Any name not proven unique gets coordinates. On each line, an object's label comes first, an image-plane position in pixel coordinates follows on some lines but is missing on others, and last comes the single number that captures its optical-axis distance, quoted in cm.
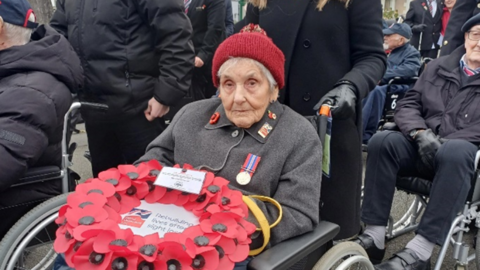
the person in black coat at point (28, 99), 193
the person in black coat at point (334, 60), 205
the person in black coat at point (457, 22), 322
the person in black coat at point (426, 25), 723
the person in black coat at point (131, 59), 262
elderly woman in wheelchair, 171
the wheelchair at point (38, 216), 194
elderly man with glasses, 239
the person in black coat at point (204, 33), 456
